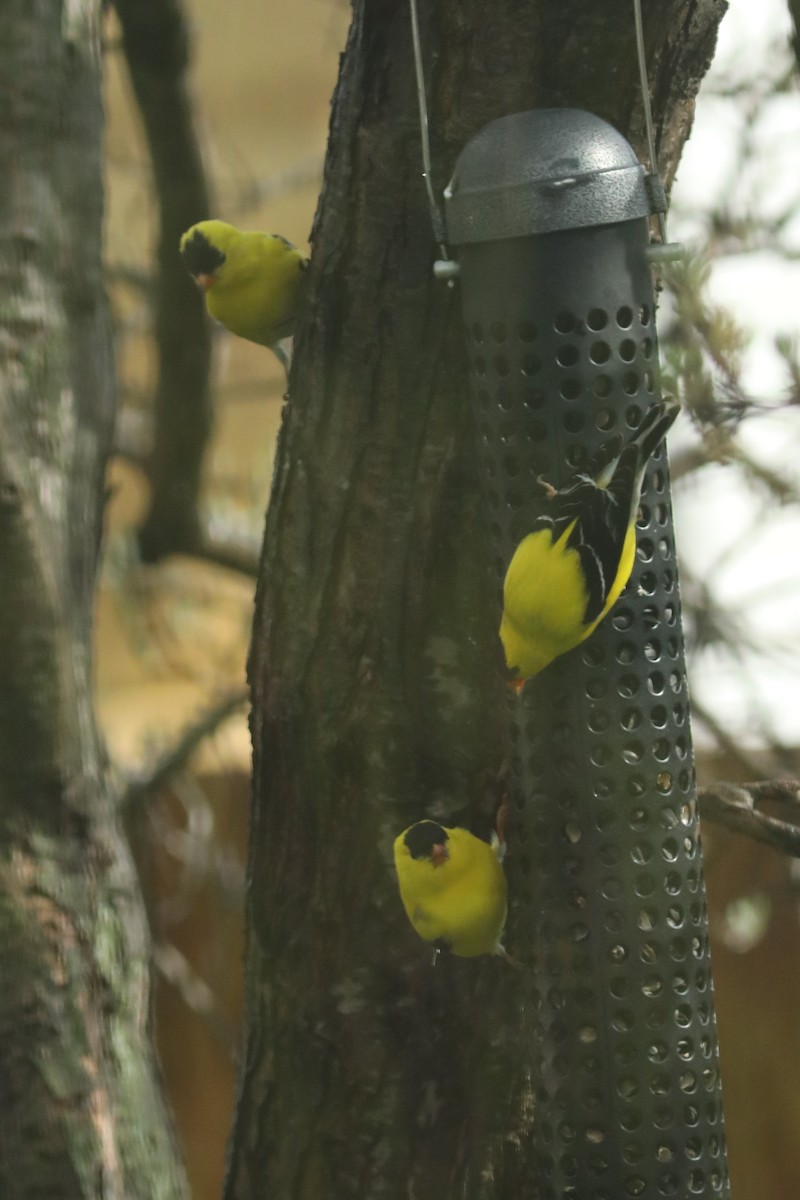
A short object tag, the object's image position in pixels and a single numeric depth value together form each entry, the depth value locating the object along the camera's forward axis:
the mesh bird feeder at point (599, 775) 3.97
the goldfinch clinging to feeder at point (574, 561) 3.94
